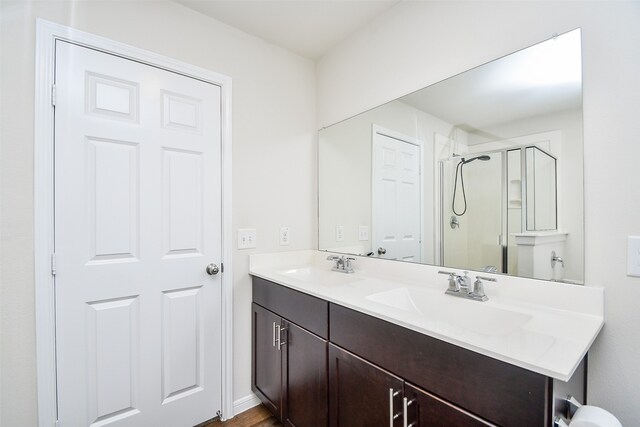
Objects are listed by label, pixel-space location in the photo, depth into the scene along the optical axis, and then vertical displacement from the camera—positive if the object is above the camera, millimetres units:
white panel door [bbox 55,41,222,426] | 1331 -153
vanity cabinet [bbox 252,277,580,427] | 733 -548
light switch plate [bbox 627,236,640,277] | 909 -138
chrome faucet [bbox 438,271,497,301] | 1175 -317
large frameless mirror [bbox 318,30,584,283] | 1059 +195
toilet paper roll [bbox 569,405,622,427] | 696 -509
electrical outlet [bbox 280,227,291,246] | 2020 -166
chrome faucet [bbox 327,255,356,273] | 1818 -326
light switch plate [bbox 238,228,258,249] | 1831 -164
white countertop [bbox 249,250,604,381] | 741 -355
